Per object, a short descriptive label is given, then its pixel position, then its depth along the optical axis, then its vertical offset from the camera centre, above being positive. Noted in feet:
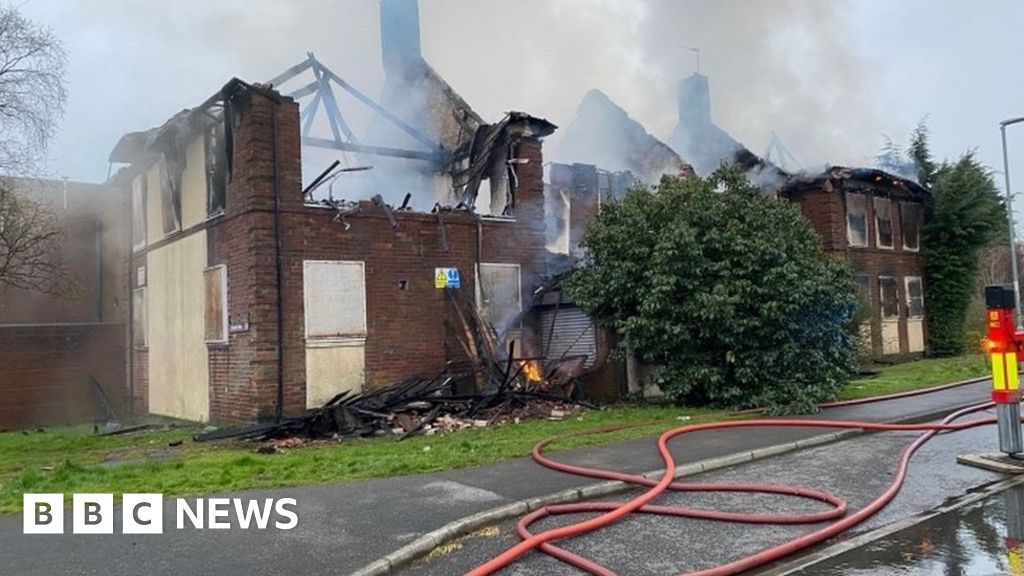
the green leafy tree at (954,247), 72.74 +6.36
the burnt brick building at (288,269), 38.45 +3.70
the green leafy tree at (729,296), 37.35 +1.22
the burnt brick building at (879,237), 65.77 +7.22
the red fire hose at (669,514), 14.29 -4.54
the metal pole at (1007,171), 66.45 +12.47
